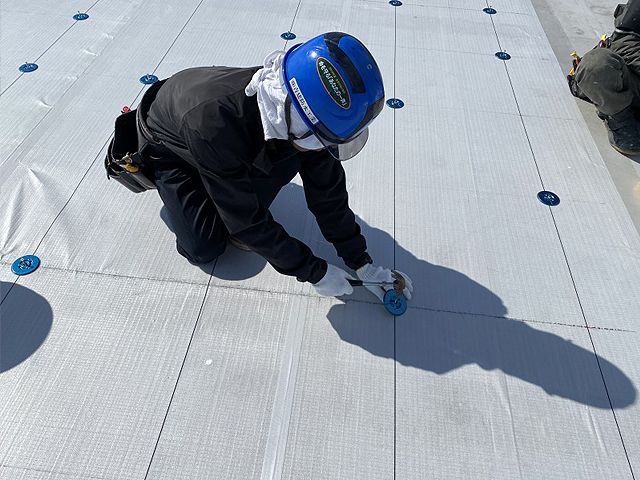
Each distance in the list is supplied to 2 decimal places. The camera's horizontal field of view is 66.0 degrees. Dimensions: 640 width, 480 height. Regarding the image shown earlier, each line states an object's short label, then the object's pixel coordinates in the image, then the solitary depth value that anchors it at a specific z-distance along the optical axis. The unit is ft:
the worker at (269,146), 4.75
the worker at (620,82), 9.20
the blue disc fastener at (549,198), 8.16
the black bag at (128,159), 6.45
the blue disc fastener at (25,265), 6.75
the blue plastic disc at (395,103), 9.94
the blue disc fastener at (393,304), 6.58
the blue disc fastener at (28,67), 10.28
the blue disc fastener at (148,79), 10.09
